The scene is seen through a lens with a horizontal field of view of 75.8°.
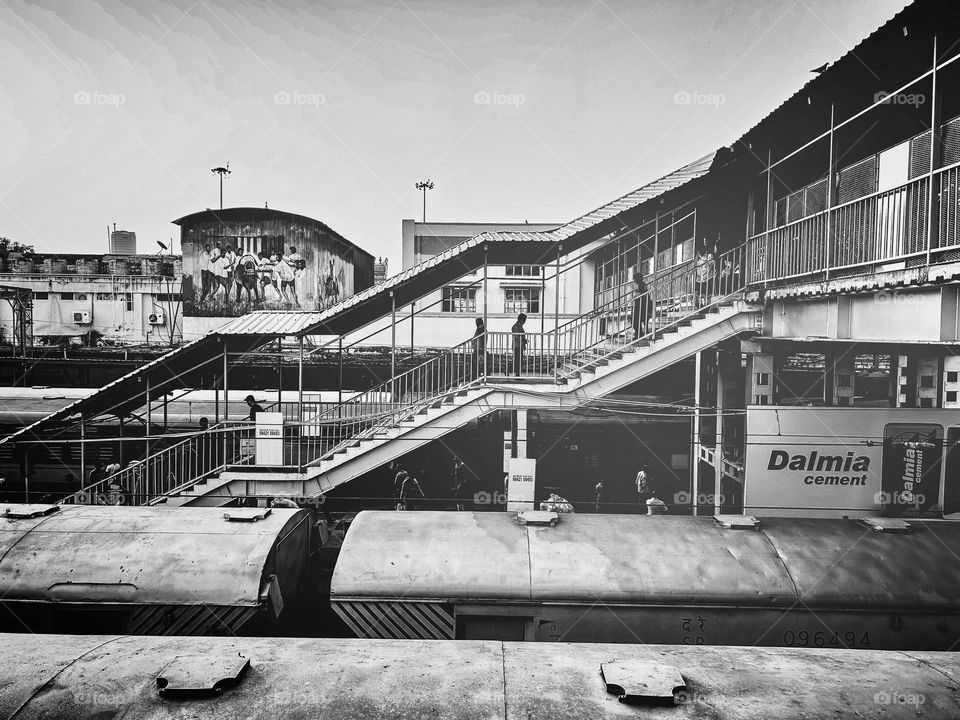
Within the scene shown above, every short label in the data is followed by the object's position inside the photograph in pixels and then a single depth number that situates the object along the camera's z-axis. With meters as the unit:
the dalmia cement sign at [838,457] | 11.51
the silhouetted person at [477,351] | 12.94
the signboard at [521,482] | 12.67
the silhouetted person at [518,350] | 13.28
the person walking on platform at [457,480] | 17.34
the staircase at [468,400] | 12.55
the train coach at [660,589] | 7.34
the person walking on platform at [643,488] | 14.86
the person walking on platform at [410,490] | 15.30
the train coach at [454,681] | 4.41
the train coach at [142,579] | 7.47
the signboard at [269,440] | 12.83
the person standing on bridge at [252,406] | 14.15
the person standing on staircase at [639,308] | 12.94
